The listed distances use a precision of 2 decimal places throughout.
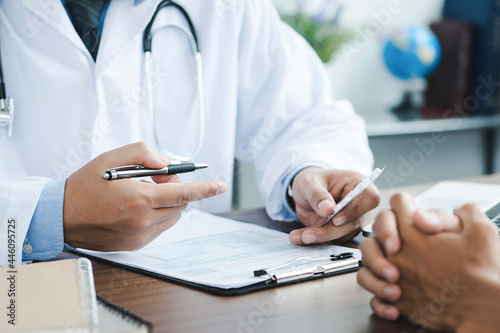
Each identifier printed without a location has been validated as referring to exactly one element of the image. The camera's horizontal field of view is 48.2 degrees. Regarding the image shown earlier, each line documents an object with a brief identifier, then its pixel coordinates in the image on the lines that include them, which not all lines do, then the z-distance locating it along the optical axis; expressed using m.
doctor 0.75
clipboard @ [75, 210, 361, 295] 0.64
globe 2.62
